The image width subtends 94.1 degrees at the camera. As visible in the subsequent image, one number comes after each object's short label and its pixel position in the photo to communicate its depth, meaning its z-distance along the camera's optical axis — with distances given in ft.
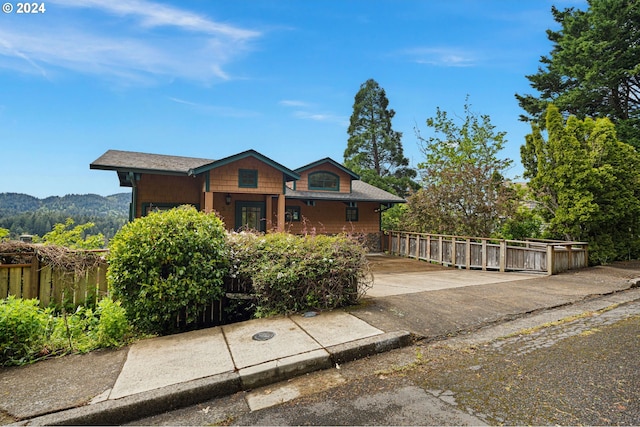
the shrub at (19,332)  10.69
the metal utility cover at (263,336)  12.21
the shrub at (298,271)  15.30
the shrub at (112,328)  12.23
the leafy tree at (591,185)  35.27
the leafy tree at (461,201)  43.62
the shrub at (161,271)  13.19
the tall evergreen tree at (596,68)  54.29
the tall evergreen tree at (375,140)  102.83
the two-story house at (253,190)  41.16
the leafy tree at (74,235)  29.02
